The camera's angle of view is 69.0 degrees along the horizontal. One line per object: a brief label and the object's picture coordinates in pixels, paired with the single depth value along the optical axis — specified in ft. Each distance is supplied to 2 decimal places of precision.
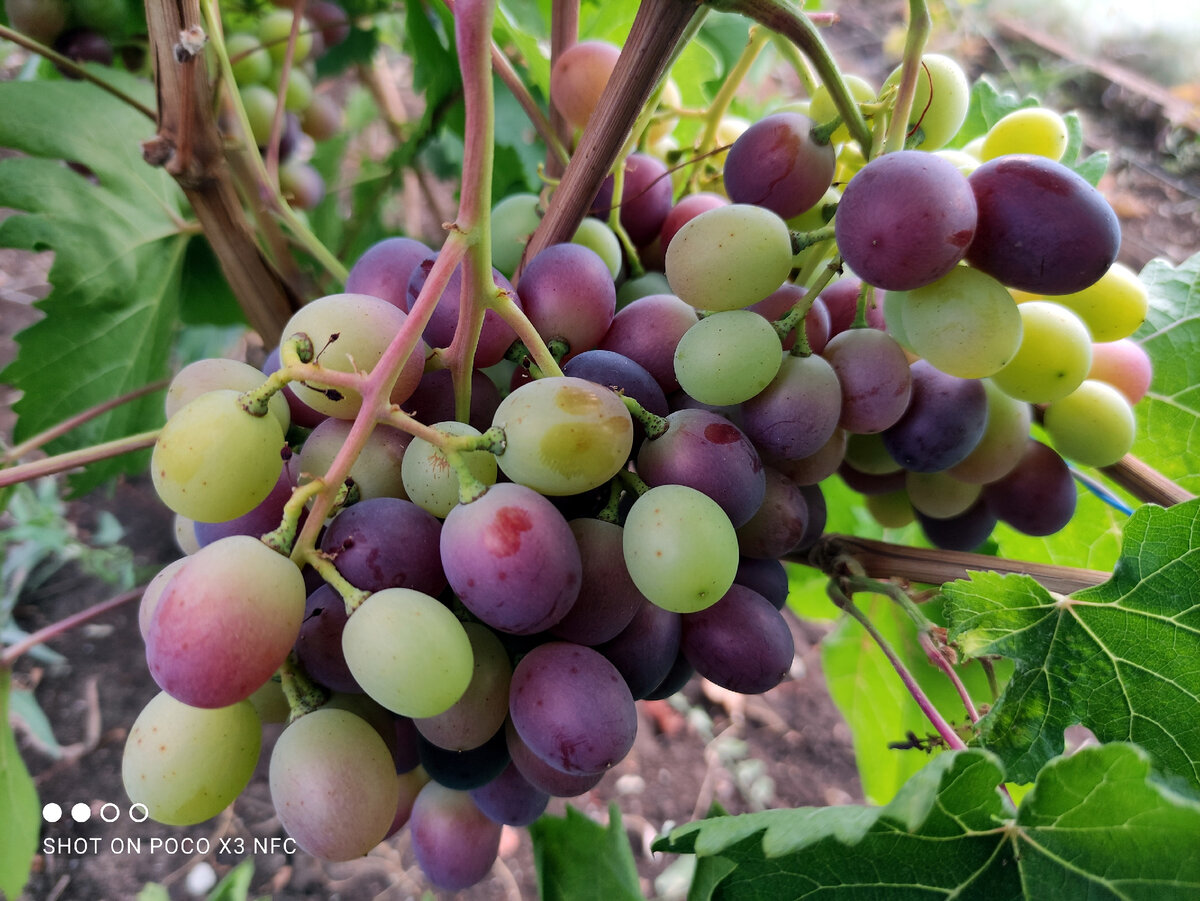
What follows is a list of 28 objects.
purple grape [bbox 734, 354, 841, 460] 0.57
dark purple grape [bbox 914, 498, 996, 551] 0.78
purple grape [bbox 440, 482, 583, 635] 0.46
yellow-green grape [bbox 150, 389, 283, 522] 0.46
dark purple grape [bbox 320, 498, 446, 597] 0.48
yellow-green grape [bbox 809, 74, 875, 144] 0.65
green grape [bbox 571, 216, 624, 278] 0.66
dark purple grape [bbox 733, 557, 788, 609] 0.63
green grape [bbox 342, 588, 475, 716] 0.44
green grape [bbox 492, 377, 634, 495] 0.47
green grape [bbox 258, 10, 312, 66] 1.12
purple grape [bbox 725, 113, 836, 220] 0.62
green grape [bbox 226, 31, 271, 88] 1.07
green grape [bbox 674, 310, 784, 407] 0.54
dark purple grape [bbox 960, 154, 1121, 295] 0.52
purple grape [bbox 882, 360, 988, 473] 0.63
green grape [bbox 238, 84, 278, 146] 1.08
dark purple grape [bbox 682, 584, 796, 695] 0.57
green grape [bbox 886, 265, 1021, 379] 0.55
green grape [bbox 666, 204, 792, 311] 0.56
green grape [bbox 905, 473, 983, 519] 0.72
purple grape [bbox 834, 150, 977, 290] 0.50
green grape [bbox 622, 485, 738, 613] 0.49
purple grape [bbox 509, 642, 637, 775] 0.50
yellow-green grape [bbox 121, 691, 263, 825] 0.50
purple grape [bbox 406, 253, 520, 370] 0.55
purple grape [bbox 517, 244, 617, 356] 0.58
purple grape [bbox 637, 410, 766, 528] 0.53
